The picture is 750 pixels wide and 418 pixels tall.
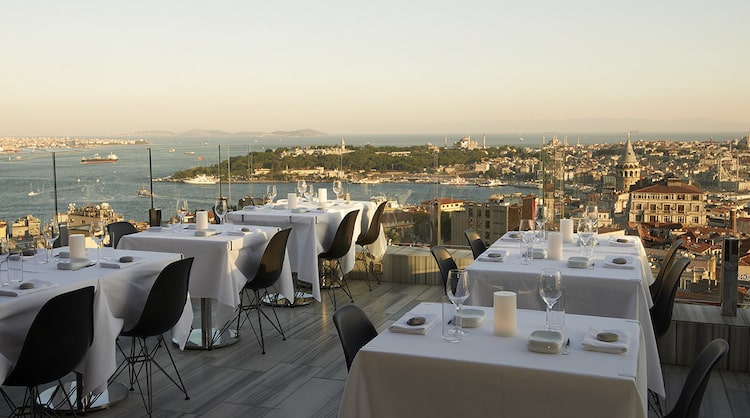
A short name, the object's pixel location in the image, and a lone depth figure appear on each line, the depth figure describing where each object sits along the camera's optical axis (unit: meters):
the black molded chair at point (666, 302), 5.02
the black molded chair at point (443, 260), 5.96
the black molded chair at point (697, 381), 2.76
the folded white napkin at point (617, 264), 5.16
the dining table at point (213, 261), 6.04
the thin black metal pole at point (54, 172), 7.83
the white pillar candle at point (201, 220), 6.45
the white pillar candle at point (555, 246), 5.47
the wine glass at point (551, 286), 3.13
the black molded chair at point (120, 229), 6.72
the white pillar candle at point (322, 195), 8.84
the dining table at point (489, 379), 2.65
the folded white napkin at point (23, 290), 4.04
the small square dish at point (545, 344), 2.90
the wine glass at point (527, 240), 5.25
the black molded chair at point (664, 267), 5.91
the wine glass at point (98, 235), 5.25
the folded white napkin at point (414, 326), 3.23
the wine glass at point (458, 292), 3.16
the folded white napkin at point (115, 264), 4.84
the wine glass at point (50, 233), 5.04
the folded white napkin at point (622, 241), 6.07
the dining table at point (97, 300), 3.98
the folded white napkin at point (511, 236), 6.60
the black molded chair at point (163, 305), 4.67
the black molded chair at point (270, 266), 6.16
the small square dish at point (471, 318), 3.31
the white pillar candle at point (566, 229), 6.26
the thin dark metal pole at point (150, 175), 9.04
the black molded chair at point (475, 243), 6.96
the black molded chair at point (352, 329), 3.42
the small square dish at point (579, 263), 5.13
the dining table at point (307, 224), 7.68
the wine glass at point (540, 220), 6.24
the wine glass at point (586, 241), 5.63
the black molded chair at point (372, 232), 8.70
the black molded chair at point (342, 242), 7.79
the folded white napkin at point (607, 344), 2.91
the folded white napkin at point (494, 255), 5.40
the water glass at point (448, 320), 3.14
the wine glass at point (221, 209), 7.28
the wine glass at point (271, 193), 8.83
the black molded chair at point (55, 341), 3.76
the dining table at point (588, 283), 4.64
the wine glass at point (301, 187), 9.21
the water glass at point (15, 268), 4.43
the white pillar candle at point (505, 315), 3.16
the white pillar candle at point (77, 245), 5.07
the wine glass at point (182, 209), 6.60
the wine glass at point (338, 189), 9.35
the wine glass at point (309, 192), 9.23
